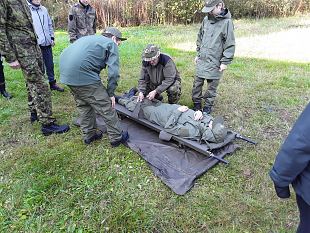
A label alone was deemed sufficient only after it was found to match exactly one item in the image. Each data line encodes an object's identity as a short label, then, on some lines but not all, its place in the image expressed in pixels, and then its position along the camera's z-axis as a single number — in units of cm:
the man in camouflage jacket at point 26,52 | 272
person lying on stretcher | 284
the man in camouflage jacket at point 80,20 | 423
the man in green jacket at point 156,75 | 320
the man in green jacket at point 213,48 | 331
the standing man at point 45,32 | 385
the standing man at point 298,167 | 115
